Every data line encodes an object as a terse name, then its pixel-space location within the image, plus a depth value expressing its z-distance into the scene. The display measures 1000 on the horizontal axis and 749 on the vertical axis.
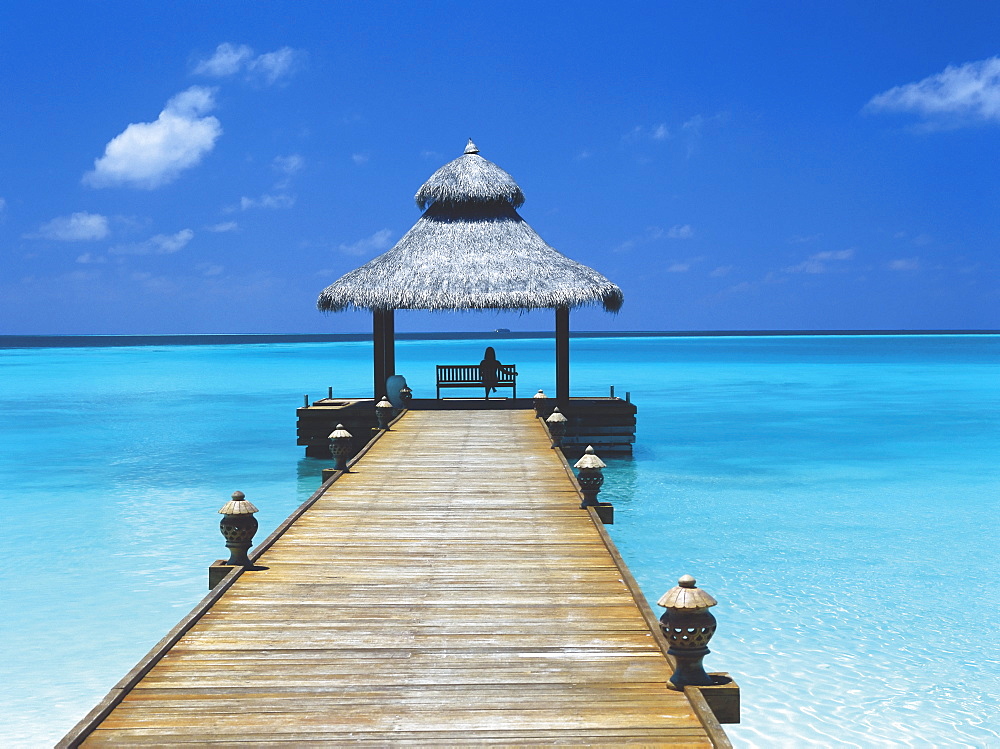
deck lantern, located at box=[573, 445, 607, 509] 8.66
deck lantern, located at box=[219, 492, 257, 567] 6.64
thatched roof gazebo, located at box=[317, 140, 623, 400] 16.98
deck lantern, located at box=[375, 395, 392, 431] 14.84
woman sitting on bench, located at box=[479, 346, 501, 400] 18.39
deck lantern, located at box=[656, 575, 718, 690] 4.44
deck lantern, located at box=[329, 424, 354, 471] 10.77
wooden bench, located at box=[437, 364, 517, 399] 18.44
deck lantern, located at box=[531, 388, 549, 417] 16.72
